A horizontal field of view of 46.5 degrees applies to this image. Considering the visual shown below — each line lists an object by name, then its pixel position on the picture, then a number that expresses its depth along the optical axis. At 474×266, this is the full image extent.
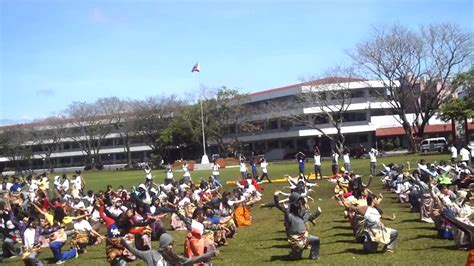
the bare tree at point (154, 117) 77.75
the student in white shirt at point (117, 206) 15.67
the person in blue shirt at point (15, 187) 27.14
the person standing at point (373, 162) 30.06
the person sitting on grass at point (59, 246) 14.21
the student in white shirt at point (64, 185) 26.62
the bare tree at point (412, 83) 53.38
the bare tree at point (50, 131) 85.44
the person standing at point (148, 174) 30.52
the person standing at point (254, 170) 32.47
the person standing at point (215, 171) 30.90
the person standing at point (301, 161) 31.12
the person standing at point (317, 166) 31.43
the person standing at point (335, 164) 31.50
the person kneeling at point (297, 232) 12.08
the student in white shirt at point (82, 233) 15.20
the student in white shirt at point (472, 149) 30.83
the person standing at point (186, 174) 30.08
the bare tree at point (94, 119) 81.81
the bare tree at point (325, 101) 60.97
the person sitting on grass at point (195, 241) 9.86
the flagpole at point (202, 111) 53.41
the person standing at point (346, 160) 30.85
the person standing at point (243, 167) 31.91
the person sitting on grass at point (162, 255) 7.32
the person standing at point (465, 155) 27.73
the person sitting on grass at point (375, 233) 12.12
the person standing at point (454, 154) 29.84
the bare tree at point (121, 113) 80.56
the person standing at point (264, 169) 31.95
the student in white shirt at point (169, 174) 31.22
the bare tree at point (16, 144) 84.44
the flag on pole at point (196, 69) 53.41
